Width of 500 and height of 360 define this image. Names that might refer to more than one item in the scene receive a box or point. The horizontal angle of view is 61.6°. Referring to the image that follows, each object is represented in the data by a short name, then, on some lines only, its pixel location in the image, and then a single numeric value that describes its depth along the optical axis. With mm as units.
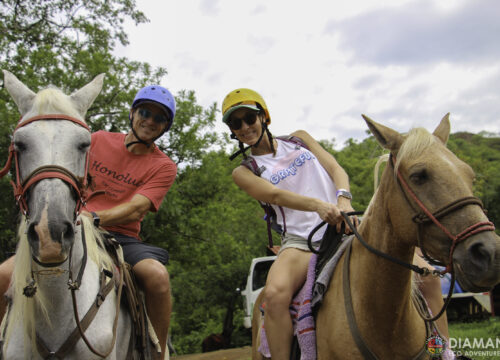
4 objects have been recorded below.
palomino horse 2184
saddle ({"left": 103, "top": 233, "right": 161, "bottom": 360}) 3391
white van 15359
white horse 2285
